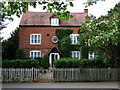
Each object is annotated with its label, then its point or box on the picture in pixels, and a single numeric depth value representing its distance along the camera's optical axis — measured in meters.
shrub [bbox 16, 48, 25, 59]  21.68
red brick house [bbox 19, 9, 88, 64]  23.06
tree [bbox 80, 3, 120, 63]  10.32
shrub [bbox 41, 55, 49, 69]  20.93
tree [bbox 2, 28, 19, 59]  21.90
